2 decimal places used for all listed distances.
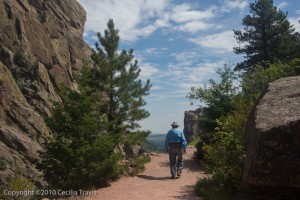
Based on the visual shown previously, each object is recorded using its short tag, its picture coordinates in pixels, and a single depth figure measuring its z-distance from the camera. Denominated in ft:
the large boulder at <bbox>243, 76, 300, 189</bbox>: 14.49
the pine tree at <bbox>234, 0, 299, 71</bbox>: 101.01
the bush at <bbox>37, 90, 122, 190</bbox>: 37.96
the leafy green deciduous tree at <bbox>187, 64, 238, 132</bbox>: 55.69
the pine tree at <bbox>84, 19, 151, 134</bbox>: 52.11
